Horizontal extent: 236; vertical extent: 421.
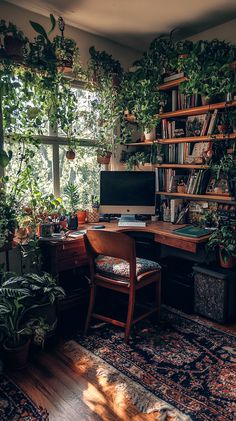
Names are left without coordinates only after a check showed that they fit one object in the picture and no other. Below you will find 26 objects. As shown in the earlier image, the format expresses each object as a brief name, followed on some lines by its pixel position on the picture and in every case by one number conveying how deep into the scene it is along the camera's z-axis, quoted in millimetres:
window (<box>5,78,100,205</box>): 2598
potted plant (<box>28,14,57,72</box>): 2598
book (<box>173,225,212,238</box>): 2721
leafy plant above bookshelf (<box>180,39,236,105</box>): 2650
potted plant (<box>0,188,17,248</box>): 2303
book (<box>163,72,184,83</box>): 3021
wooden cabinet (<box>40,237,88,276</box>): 2520
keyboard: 3026
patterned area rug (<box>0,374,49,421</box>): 1688
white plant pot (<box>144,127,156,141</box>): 3352
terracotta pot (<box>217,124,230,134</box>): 2773
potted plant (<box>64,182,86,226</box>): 3088
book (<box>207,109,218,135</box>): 2863
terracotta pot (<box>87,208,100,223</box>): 3252
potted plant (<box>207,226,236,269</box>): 2619
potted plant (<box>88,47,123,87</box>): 3168
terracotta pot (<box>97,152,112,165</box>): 3342
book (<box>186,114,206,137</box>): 3025
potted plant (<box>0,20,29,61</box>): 2414
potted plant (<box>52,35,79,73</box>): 2758
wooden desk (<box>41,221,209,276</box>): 2527
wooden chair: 2266
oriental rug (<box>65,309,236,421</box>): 1763
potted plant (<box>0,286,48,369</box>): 2086
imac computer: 3211
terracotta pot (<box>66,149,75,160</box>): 3059
